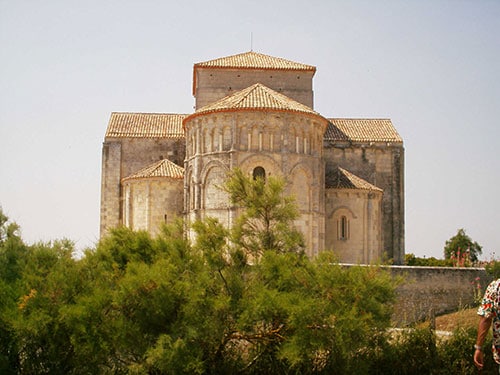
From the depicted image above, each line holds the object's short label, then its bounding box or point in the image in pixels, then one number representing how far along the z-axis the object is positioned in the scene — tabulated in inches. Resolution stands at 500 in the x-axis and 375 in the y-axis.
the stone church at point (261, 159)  877.2
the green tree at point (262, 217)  537.3
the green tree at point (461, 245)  1905.8
